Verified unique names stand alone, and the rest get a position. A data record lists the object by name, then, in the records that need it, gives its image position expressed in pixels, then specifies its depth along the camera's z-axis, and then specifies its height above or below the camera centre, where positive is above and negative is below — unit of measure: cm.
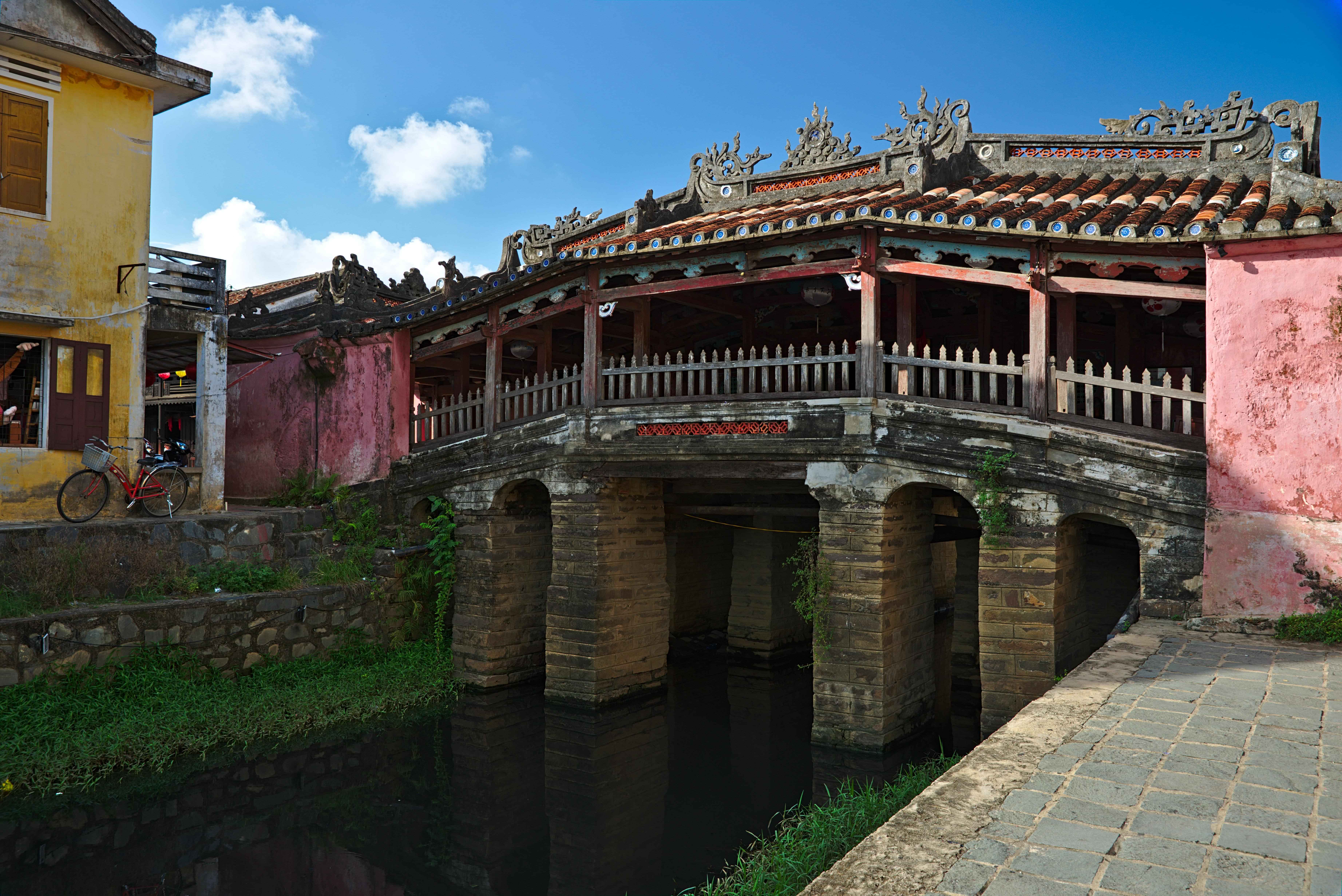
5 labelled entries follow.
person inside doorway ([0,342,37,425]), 1198 +140
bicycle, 1206 -21
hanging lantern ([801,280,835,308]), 1034 +215
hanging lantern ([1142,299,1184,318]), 931 +184
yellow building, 1207 +325
